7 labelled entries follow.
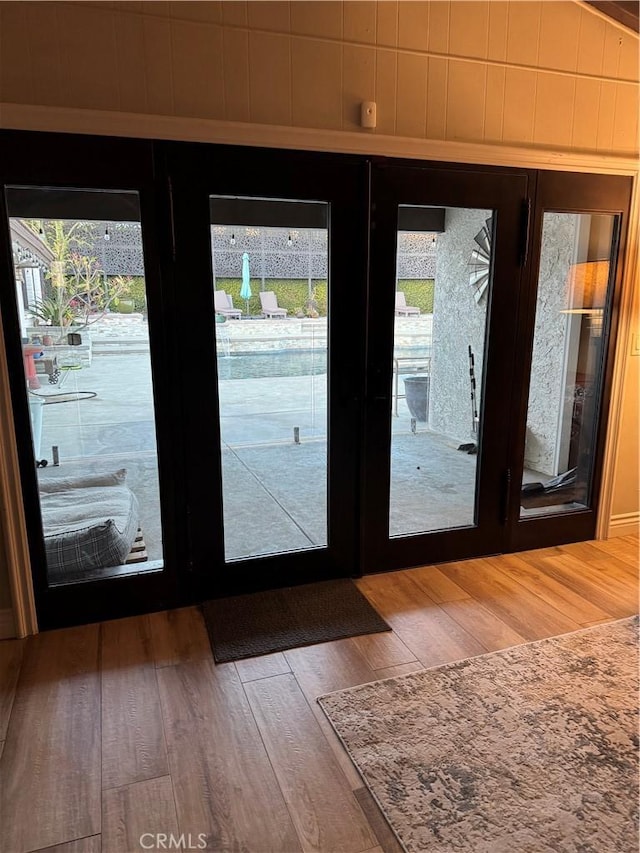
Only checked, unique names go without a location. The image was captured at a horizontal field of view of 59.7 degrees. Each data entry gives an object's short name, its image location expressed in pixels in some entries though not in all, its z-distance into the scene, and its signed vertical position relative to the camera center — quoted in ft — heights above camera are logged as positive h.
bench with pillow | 8.27 -3.12
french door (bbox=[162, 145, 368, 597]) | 8.05 -0.70
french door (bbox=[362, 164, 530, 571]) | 9.00 -0.80
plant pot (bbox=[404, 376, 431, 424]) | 9.89 -1.48
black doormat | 7.88 -4.56
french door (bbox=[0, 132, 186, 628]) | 7.35 -0.83
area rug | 5.07 -4.57
